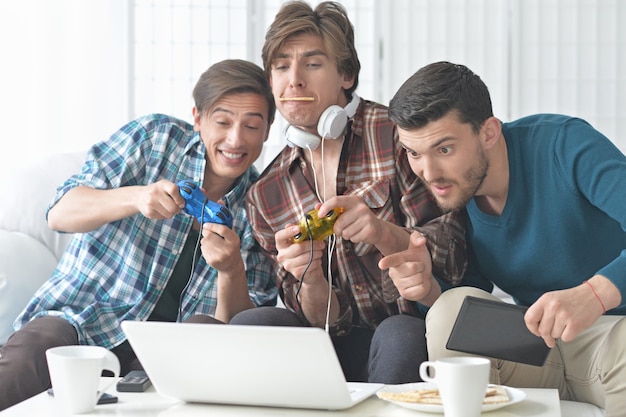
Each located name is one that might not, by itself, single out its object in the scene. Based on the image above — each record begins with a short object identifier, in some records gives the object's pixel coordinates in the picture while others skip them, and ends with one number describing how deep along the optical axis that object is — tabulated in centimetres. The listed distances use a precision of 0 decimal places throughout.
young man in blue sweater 251
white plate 209
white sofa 300
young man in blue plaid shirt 289
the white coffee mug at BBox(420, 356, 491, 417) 201
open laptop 206
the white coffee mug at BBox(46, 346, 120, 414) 209
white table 211
